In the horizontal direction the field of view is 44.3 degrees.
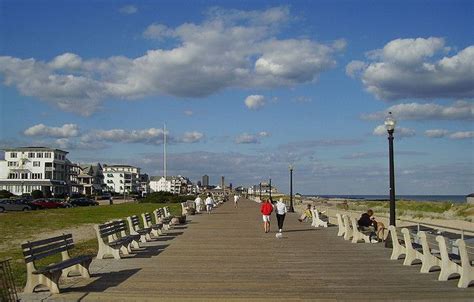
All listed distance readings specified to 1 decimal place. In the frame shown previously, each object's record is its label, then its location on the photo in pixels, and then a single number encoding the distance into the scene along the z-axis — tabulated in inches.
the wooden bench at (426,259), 465.5
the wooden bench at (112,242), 566.6
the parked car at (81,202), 2999.5
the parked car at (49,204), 2578.7
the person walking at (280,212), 895.1
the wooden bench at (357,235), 741.3
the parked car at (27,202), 2432.3
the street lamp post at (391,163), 679.7
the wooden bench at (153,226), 862.5
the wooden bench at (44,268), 375.9
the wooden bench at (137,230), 740.6
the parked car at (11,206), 2320.4
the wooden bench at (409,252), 514.4
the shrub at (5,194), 3747.0
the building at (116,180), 7608.3
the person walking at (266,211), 928.9
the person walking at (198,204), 1825.8
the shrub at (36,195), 3673.2
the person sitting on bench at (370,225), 766.0
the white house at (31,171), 4697.3
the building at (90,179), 5897.1
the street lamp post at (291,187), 1932.2
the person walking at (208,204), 1911.9
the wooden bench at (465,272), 394.0
